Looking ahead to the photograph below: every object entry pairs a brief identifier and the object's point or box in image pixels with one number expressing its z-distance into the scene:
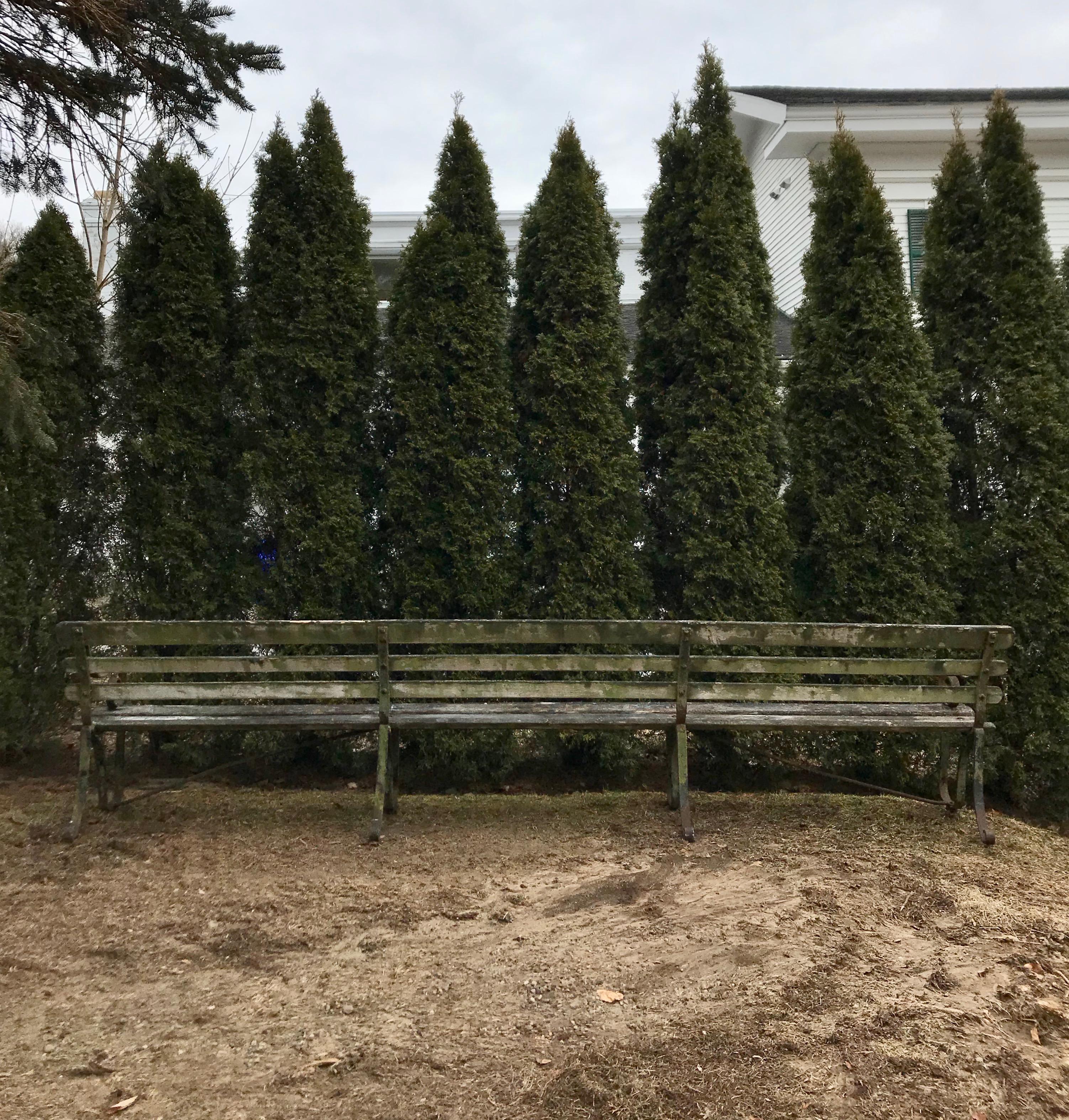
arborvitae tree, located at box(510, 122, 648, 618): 5.47
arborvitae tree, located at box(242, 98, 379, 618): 5.37
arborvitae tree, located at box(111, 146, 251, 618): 5.32
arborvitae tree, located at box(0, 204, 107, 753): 5.25
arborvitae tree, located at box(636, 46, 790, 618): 5.46
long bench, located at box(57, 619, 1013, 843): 4.25
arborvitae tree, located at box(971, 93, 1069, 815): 5.40
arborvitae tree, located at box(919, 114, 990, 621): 5.76
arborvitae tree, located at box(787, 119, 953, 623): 5.46
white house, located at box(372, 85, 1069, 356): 11.62
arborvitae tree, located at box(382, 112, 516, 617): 5.41
